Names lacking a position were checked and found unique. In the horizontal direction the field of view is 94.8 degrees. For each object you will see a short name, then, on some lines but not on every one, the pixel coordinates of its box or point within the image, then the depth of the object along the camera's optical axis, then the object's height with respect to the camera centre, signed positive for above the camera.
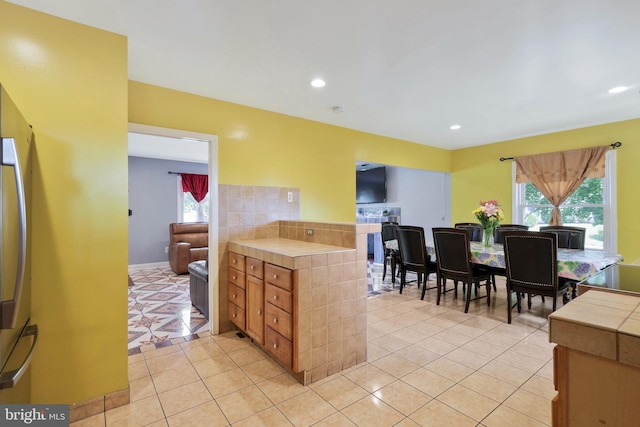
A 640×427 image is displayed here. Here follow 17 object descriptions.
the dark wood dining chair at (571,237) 3.63 -0.33
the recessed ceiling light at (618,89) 2.92 +1.23
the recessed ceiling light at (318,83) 2.74 +1.24
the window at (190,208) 6.90 +0.15
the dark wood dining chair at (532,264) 2.83 -0.53
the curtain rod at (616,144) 3.95 +0.89
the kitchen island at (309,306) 2.07 -0.70
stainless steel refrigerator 1.13 -0.14
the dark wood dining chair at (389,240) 4.81 -0.48
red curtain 6.89 +0.70
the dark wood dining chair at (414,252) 3.84 -0.53
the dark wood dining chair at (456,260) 3.40 -0.58
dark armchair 5.80 -0.60
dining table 2.76 -0.49
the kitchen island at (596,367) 0.62 -0.35
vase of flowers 3.61 -0.05
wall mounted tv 7.23 +0.70
